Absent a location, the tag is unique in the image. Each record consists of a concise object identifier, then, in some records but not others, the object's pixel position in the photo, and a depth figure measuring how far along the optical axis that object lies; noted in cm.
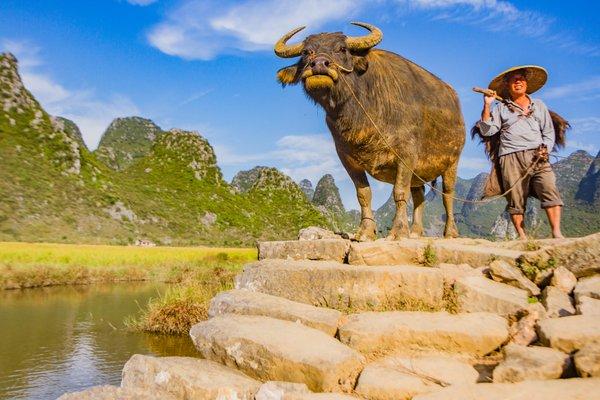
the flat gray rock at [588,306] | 356
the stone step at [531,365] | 297
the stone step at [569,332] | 316
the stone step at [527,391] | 262
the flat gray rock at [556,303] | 388
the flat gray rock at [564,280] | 425
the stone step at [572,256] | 426
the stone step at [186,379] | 353
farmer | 559
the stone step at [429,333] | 378
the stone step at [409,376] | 328
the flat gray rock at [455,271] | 445
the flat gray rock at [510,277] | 436
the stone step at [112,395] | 358
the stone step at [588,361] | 283
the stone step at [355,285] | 441
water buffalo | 536
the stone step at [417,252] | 480
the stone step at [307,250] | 538
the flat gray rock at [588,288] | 392
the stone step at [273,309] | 429
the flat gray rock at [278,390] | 332
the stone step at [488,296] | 408
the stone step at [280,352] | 354
